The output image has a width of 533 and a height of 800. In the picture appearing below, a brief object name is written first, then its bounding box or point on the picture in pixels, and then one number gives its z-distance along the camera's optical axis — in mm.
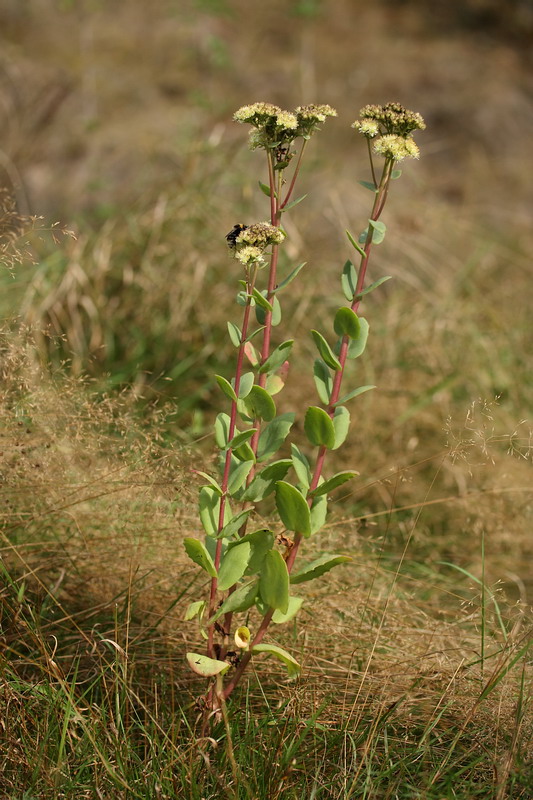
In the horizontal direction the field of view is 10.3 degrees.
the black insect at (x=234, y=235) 2012
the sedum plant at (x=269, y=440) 2015
